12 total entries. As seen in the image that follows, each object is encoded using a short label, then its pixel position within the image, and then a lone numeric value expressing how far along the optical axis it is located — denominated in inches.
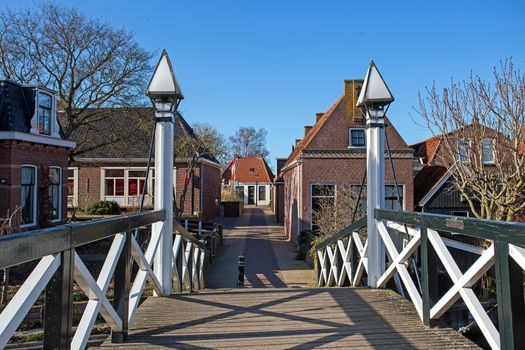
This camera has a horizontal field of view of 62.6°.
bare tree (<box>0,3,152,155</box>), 756.0
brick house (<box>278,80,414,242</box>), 758.5
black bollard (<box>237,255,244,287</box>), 415.8
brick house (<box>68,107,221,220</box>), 1044.5
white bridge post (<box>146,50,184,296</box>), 192.5
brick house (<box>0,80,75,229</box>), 590.2
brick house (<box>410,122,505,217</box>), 530.0
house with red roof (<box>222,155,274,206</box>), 2190.0
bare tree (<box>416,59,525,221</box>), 482.6
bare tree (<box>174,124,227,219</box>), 861.2
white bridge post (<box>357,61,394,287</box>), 203.0
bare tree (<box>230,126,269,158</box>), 2780.5
